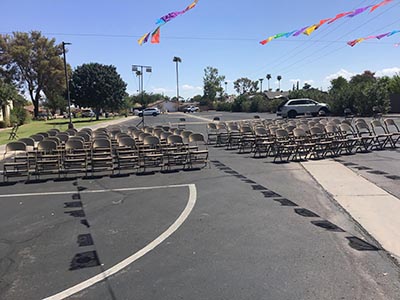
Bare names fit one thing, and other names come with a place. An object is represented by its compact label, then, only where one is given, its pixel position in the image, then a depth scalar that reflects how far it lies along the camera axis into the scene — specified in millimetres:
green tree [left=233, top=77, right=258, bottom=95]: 127500
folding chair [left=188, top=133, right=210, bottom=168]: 11777
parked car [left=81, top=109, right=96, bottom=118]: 76675
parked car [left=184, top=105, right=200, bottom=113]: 89469
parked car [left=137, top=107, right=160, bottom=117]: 66312
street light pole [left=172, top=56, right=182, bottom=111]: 95688
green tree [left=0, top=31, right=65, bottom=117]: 63719
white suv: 35688
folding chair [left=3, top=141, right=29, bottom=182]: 10648
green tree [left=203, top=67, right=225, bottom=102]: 112194
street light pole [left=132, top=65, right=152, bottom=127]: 35044
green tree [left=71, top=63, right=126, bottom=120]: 47750
